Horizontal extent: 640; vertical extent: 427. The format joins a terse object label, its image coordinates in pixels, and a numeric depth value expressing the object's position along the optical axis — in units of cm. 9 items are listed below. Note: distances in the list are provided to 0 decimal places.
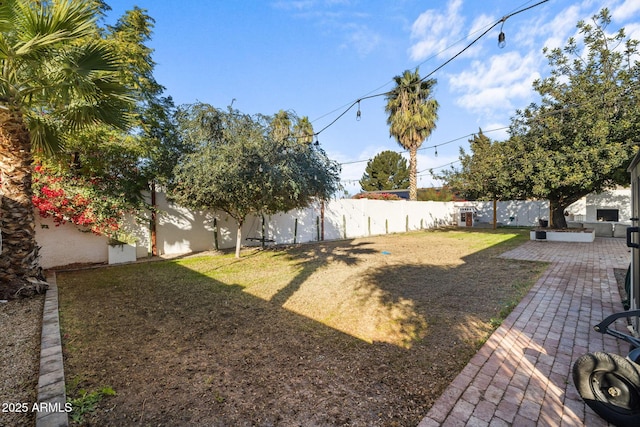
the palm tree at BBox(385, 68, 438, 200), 1964
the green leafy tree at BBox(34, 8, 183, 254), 720
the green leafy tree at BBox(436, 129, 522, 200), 1278
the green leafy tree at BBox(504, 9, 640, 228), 1062
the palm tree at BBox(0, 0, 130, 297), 429
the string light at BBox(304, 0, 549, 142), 462
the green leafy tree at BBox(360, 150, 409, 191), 4050
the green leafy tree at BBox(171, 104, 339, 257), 691
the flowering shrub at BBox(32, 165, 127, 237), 677
